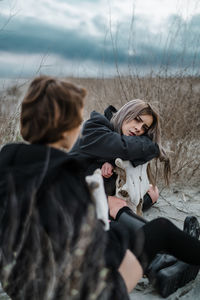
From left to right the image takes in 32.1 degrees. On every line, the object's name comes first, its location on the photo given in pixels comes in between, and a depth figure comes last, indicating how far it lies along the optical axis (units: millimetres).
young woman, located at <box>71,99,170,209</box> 2367
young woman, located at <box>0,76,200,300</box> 1241
